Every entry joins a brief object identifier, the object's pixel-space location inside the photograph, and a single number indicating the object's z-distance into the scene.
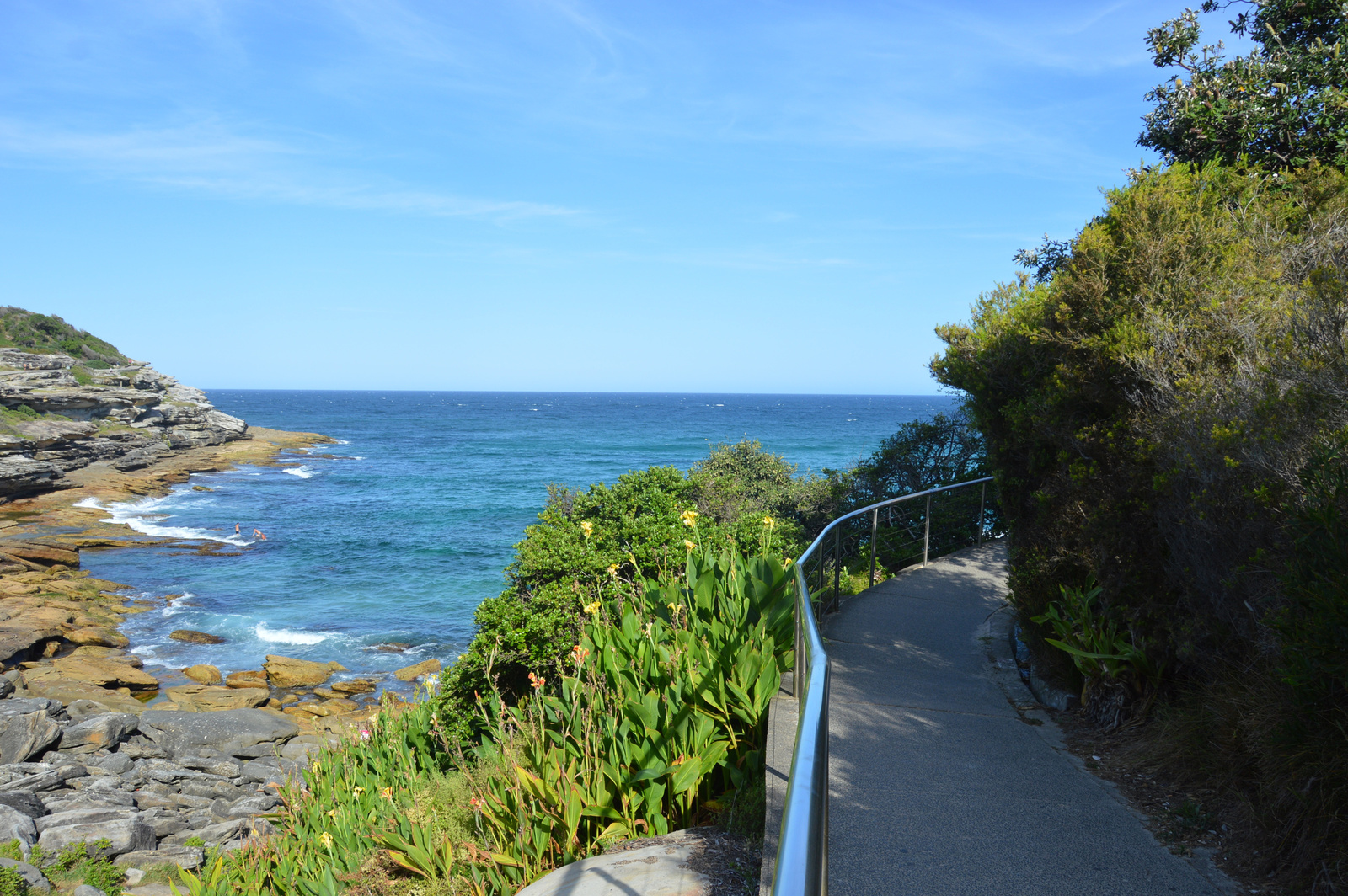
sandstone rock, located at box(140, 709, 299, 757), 13.21
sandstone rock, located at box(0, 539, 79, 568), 24.02
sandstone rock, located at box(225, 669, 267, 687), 16.48
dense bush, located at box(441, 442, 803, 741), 7.52
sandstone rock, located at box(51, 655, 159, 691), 15.88
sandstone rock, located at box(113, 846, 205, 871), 9.10
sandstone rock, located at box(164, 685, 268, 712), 15.20
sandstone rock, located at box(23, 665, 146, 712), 14.66
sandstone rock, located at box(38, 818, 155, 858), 9.05
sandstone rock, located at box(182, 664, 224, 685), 16.72
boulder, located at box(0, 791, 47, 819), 9.68
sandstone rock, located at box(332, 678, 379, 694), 16.36
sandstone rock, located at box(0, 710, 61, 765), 11.55
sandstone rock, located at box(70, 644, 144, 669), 17.25
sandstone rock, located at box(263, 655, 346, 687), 16.75
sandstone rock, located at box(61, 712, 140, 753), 12.39
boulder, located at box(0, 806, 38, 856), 8.77
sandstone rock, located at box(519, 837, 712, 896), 3.23
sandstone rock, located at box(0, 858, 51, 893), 7.88
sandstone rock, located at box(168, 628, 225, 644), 19.14
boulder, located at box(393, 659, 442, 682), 16.88
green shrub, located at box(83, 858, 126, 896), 8.35
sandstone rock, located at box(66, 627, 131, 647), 18.16
